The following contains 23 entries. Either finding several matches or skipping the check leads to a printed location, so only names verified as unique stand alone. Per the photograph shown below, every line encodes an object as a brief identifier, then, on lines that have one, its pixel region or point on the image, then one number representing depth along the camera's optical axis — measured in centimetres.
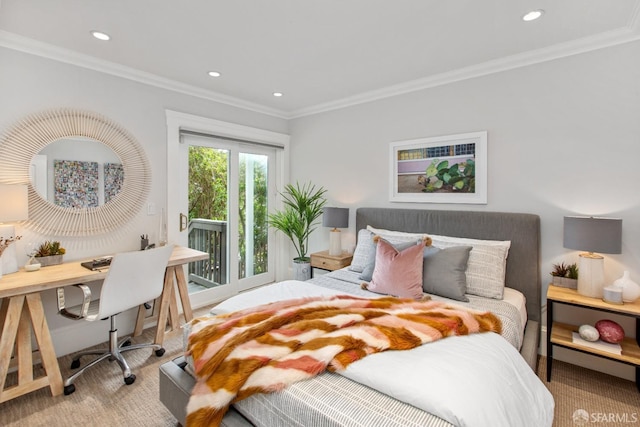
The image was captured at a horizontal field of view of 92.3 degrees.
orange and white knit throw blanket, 130
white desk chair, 213
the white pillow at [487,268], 238
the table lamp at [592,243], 208
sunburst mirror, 240
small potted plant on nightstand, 239
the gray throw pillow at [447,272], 233
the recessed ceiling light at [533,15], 198
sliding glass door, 358
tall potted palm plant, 390
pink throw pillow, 234
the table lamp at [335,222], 363
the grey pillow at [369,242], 293
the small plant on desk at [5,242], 216
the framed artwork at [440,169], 292
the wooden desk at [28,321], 196
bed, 111
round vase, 208
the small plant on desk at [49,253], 245
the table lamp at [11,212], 212
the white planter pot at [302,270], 384
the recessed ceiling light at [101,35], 226
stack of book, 206
